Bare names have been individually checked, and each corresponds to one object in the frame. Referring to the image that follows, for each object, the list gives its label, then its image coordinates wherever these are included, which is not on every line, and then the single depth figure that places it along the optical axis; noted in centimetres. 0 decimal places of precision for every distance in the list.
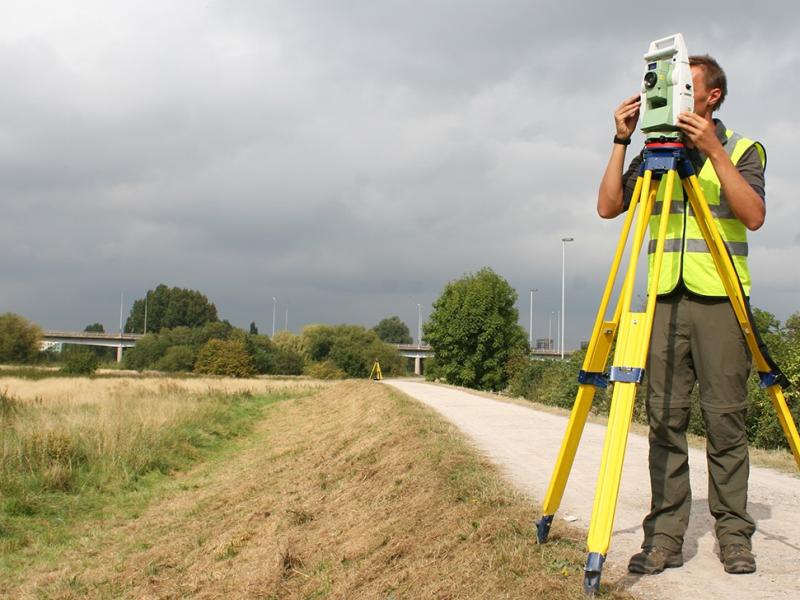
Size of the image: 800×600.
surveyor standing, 336
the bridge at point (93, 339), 9588
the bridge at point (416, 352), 10862
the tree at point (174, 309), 12850
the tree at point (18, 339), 7094
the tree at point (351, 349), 7706
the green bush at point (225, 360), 6975
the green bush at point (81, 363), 5369
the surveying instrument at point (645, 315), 291
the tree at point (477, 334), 5378
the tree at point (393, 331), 15738
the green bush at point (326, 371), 7262
